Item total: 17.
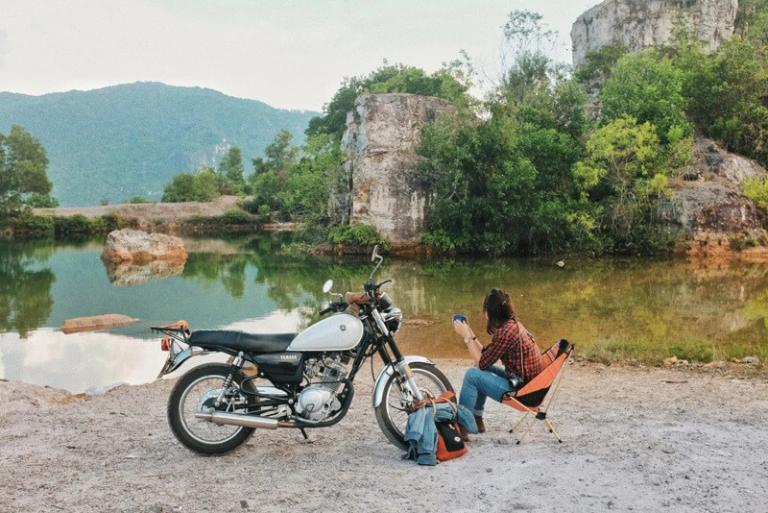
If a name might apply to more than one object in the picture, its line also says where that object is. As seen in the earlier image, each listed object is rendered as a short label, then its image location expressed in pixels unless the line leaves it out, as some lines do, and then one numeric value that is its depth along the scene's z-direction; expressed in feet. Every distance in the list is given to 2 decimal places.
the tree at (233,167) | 280.10
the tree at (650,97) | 102.22
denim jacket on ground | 16.08
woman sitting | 17.47
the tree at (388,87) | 130.11
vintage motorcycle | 16.70
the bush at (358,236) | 108.37
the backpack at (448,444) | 16.34
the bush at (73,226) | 181.47
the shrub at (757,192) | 99.35
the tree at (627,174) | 96.73
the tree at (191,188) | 229.78
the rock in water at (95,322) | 47.31
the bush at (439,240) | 104.17
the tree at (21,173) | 175.11
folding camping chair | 17.44
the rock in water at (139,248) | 106.52
